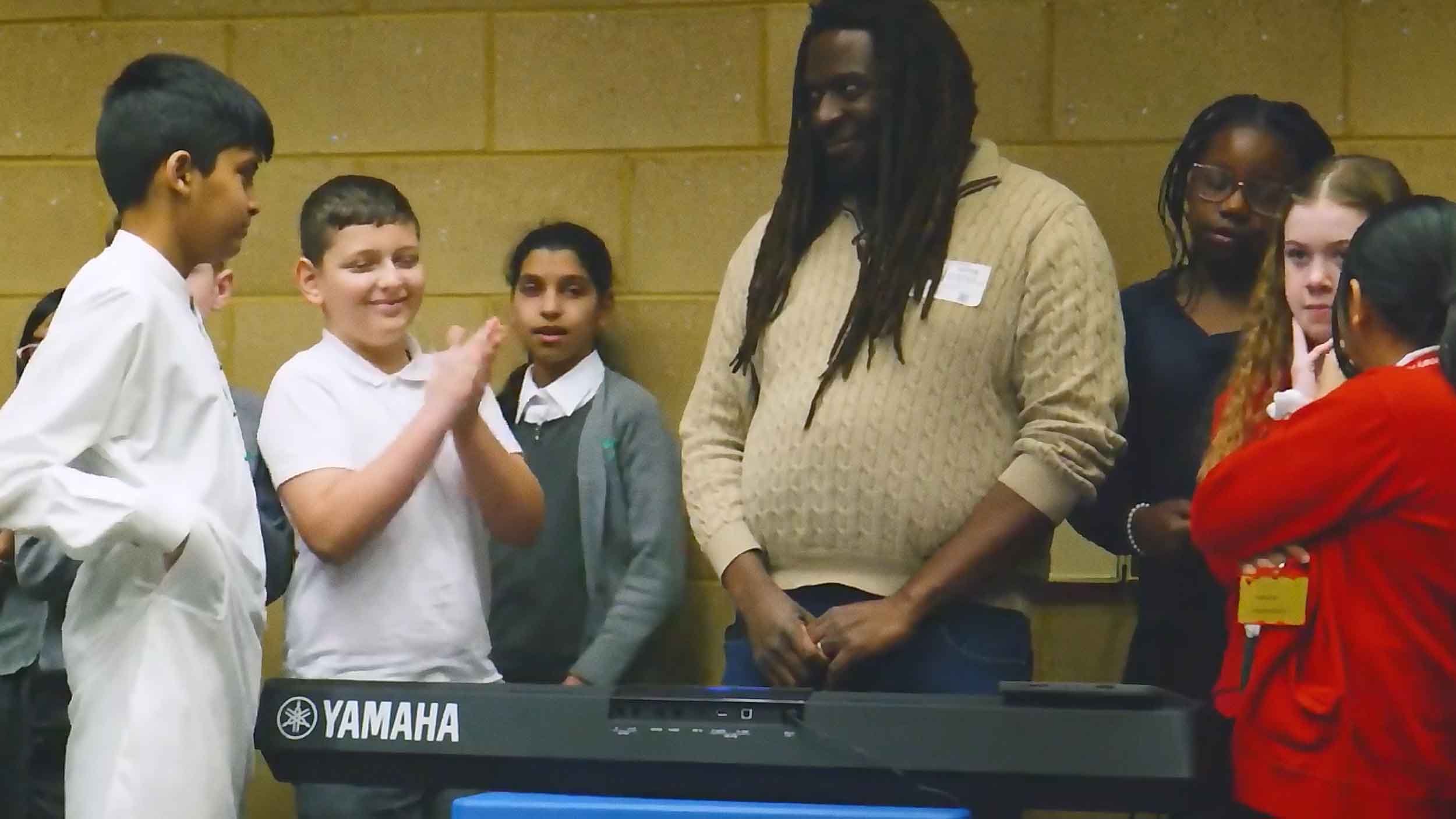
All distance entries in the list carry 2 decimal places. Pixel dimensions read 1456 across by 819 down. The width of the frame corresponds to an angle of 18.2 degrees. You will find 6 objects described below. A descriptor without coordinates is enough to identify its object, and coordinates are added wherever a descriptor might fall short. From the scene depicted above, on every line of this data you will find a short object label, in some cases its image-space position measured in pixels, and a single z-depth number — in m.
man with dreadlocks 5.47
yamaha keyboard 5.14
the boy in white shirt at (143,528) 5.23
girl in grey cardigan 6.19
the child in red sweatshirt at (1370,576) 5.24
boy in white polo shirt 5.59
